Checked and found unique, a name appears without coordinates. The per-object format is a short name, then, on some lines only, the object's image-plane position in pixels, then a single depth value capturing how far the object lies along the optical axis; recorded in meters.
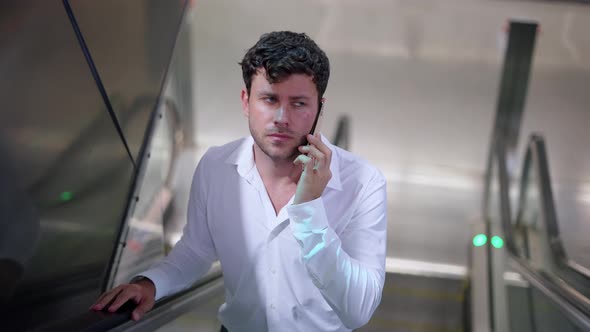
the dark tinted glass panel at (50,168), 1.77
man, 1.66
